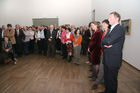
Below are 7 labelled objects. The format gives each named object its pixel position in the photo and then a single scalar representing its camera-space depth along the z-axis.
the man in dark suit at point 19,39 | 6.27
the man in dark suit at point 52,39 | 6.05
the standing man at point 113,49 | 1.88
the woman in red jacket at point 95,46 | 2.78
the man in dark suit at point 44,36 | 6.54
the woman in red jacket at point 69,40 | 4.97
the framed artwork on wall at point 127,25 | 4.40
